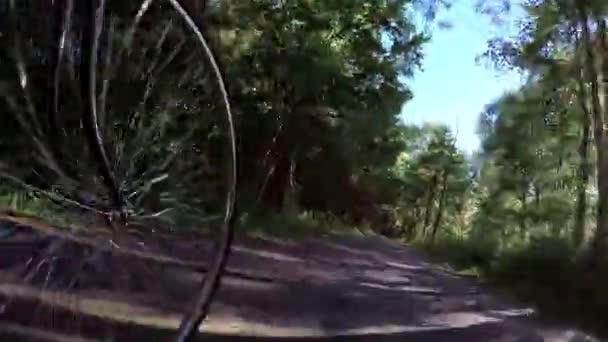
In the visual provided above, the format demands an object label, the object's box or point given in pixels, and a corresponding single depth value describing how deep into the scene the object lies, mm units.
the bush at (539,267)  9453
